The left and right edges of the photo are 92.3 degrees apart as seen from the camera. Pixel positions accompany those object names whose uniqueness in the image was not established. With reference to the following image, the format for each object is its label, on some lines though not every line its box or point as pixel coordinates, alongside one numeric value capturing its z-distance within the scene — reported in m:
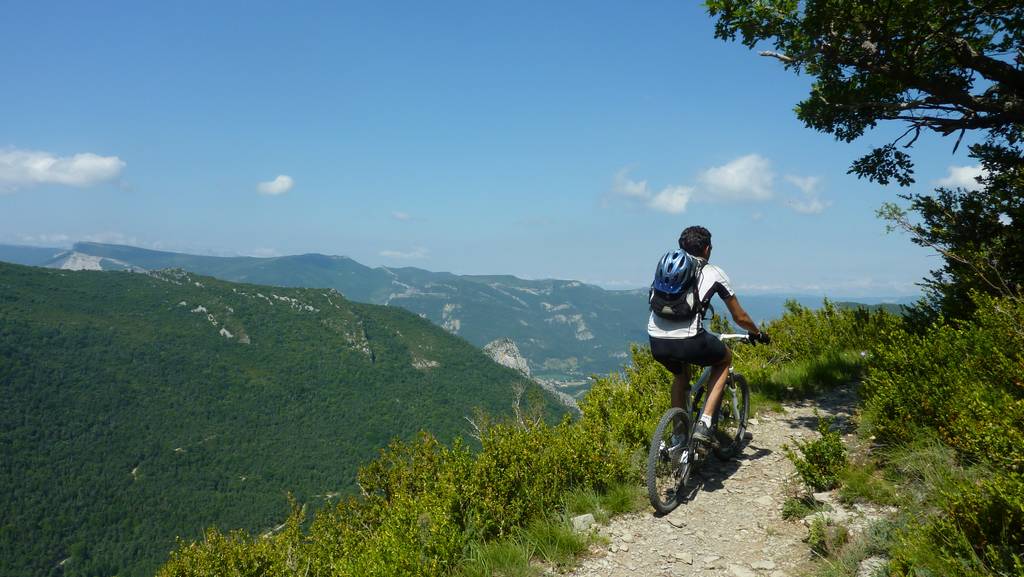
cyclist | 5.12
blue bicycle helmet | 5.03
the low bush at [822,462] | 5.14
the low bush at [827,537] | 4.10
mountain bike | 5.11
